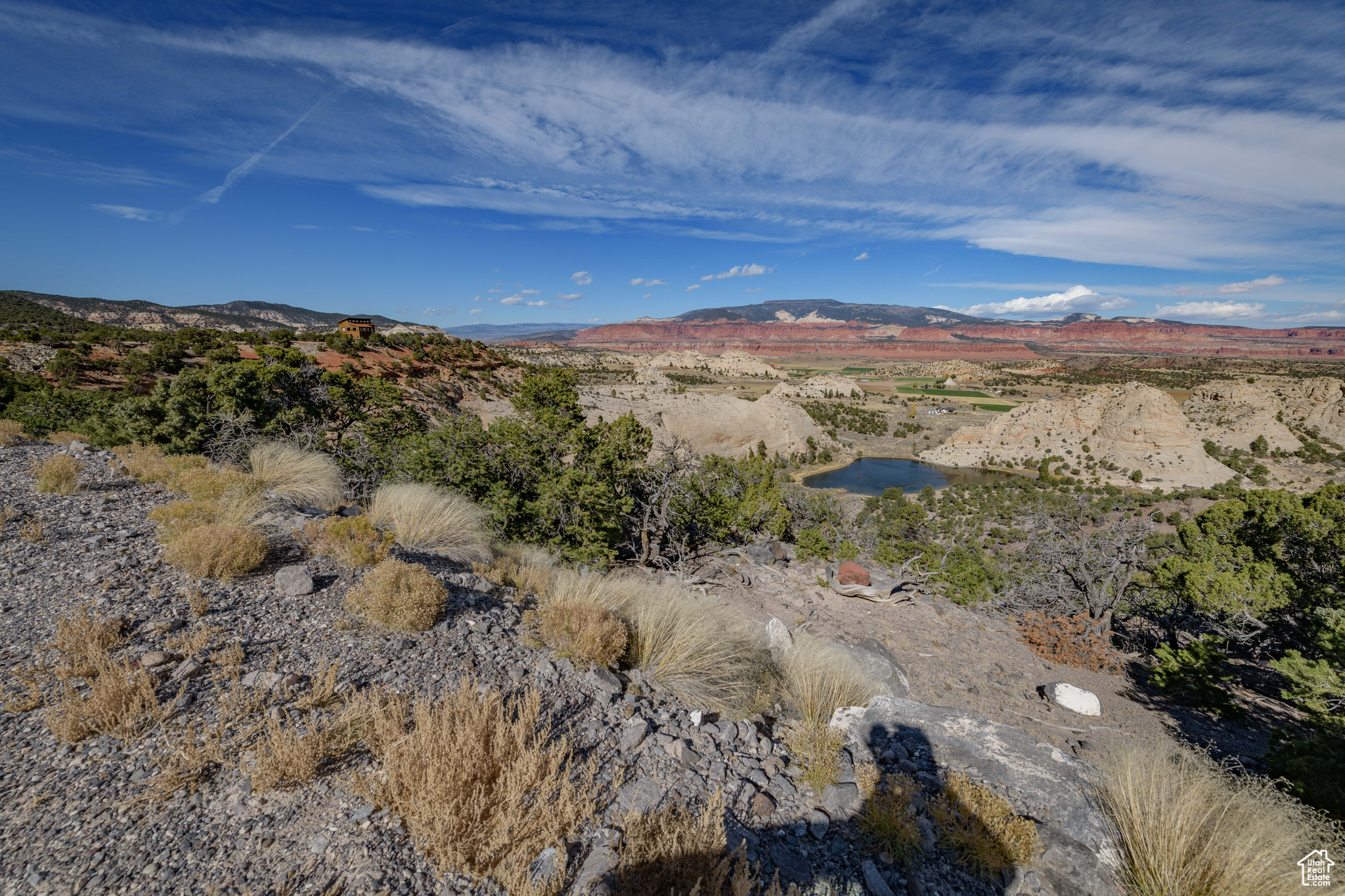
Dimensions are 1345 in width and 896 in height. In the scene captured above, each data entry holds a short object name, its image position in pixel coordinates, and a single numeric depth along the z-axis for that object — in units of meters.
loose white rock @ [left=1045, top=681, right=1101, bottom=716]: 6.42
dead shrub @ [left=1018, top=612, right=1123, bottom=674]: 8.10
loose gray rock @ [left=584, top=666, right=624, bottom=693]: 4.18
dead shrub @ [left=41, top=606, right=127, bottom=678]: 3.26
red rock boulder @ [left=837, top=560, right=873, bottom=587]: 10.39
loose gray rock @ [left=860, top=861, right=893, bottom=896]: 3.01
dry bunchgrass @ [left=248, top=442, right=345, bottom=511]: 7.53
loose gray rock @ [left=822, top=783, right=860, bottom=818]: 3.58
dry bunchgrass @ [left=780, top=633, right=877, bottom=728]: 4.97
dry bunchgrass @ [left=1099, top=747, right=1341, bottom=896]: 3.11
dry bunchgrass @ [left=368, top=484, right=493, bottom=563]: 6.80
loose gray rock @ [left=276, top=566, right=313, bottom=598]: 4.57
